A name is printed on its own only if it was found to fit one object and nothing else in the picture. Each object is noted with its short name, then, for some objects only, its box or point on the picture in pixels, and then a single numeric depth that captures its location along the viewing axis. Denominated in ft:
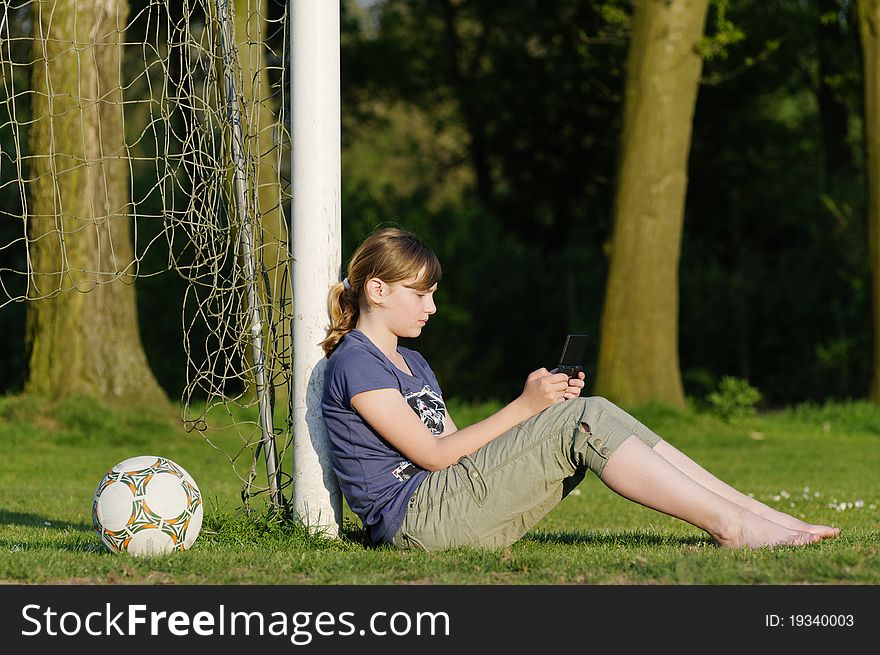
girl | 32.32
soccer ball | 33.06
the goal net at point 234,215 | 37.06
